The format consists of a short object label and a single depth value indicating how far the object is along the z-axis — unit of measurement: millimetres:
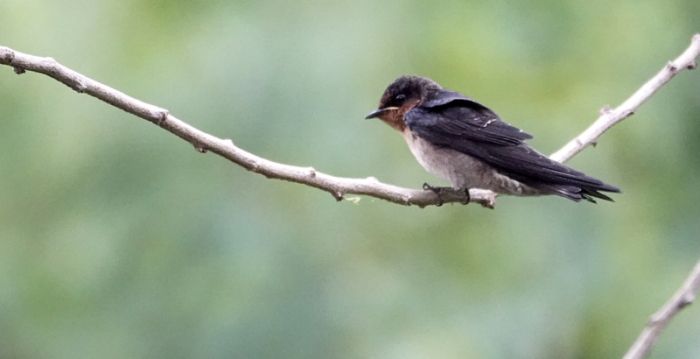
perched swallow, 6621
